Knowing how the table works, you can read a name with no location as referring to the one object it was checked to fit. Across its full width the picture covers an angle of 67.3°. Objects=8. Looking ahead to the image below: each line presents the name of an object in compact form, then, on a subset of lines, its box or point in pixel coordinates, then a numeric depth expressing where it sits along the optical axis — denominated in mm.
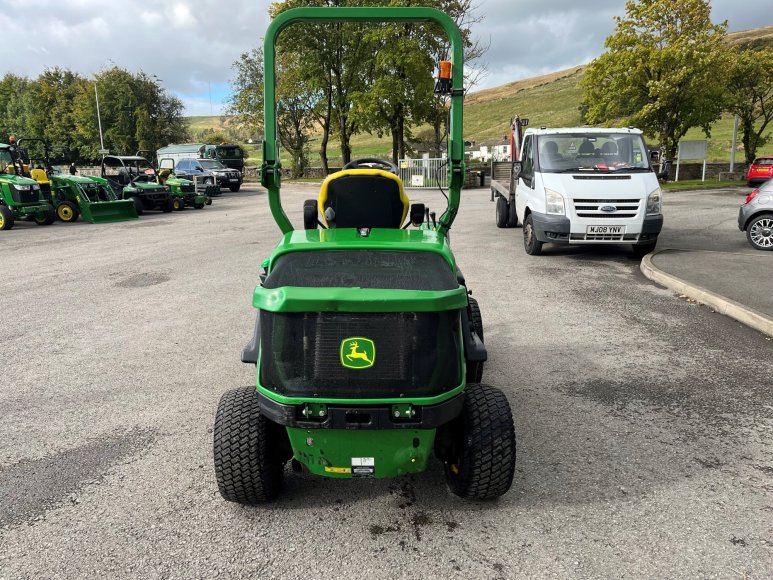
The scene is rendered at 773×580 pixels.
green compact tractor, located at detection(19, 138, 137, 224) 17797
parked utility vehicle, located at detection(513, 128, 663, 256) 9672
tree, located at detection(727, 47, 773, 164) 33875
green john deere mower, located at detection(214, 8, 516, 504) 2656
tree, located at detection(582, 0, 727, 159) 28016
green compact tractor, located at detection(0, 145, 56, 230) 16438
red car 28359
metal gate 33344
